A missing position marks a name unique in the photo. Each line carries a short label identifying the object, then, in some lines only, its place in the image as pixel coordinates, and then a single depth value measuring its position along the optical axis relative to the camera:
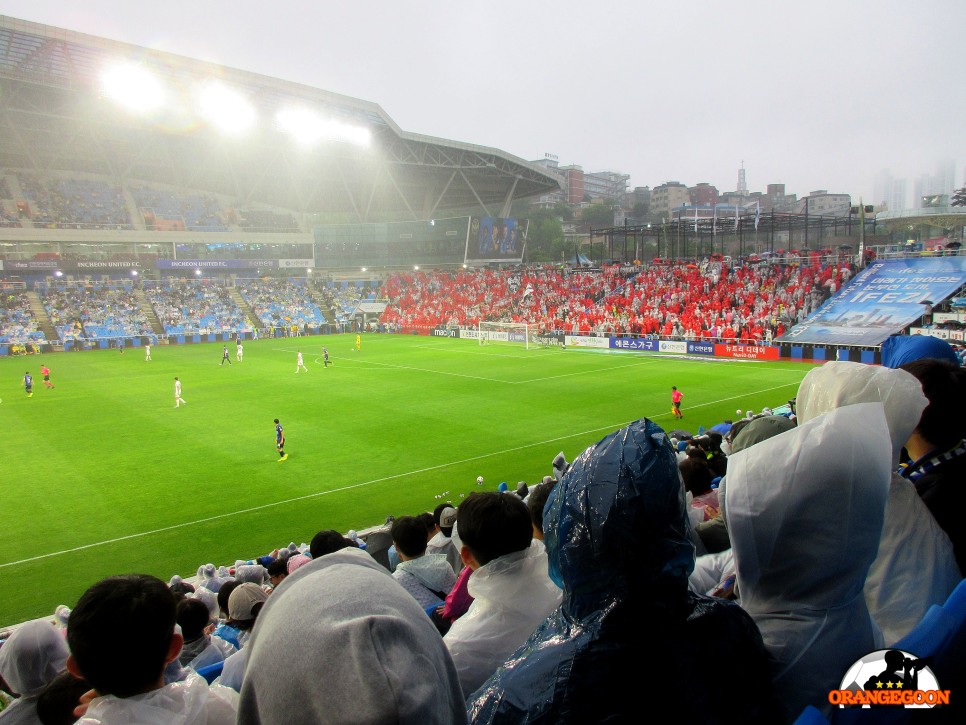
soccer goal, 46.53
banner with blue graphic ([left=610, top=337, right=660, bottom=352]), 38.34
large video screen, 61.97
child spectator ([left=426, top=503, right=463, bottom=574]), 6.65
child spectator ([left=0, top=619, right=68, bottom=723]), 3.28
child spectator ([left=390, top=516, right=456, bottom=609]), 4.64
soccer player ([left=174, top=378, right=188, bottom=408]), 23.08
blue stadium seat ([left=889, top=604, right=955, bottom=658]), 1.87
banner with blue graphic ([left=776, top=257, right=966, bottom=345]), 32.47
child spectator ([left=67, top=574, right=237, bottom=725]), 2.09
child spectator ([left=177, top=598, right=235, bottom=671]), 4.85
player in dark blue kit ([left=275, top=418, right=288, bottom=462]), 16.39
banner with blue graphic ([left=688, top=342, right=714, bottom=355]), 35.78
